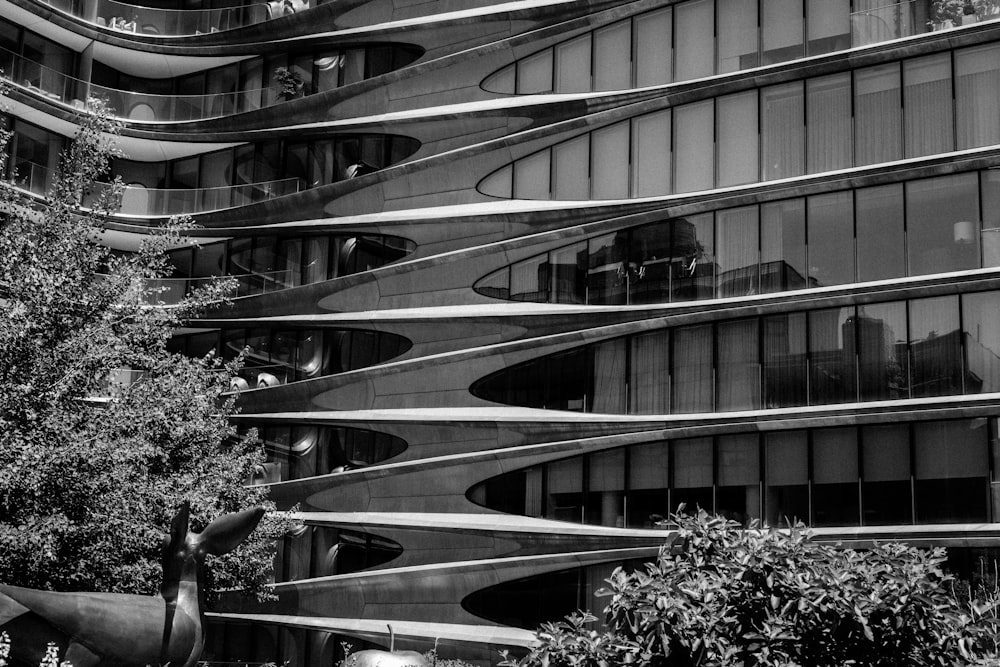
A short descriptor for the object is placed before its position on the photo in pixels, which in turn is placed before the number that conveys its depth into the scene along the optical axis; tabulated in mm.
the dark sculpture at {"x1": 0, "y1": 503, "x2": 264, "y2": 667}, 16609
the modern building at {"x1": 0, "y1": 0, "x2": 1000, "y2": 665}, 33469
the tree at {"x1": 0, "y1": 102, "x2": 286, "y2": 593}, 19562
